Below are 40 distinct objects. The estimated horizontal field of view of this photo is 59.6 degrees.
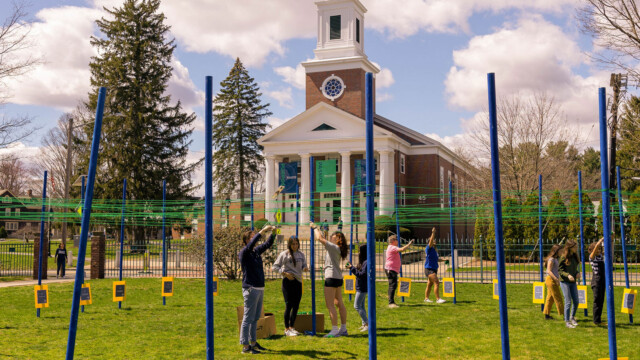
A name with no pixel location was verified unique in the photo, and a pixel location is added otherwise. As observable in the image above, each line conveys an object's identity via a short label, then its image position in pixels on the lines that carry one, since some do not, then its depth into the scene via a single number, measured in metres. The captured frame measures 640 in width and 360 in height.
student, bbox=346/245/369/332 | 10.07
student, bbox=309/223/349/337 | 9.86
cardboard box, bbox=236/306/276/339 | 9.91
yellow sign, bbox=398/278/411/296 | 14.20
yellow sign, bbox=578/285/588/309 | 11.62
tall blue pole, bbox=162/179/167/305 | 16.48
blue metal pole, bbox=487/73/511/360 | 5.49
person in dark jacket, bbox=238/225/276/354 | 8.88
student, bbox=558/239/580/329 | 10.97
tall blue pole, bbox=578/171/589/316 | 12.30
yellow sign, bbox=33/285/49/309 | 12.69
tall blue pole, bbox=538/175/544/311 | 14.08
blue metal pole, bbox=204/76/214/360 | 5.95
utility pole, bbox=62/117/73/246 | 22.83
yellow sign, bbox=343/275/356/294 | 12.96
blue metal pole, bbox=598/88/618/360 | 6.16
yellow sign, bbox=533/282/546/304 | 12.28
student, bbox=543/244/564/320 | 11.23
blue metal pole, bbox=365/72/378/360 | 5.53
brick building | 47.94
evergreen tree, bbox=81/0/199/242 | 42.75
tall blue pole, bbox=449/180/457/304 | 14.45
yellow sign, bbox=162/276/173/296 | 14.24
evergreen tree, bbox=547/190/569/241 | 29.39
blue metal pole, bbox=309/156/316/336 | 10.05
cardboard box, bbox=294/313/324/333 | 10.44
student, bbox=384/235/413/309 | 13.48
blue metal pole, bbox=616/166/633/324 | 11.65
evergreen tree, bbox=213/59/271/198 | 58.03
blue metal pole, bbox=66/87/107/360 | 5.94
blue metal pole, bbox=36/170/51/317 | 13.10
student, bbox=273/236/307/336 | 9.78
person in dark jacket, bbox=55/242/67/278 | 23.22
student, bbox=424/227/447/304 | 14.08
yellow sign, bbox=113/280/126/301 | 13.75
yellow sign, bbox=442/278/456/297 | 14.30
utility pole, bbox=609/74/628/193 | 22.33
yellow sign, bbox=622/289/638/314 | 11.28
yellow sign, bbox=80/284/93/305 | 12.26
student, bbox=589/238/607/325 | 11.19
